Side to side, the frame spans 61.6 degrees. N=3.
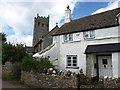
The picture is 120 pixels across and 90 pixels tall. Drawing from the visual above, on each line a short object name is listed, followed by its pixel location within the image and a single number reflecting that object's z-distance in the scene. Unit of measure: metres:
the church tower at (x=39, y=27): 35.08
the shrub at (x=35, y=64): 10.27
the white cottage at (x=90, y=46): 10.43
